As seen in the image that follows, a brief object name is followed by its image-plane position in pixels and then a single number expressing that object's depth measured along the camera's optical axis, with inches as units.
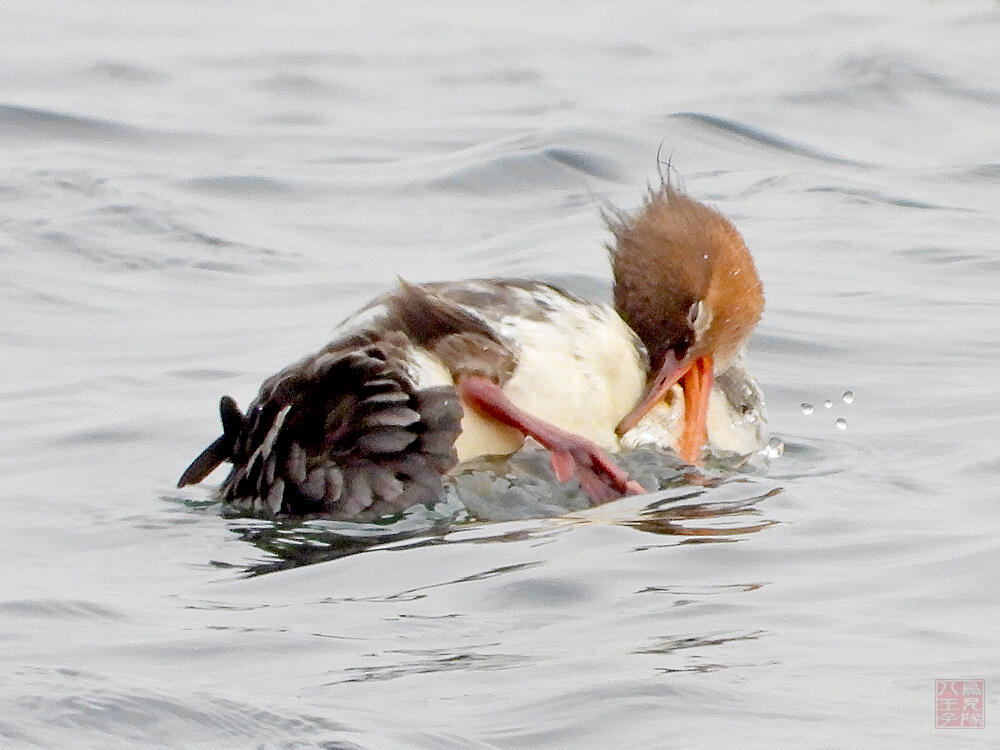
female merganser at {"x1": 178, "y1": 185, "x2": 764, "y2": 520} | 462.6
